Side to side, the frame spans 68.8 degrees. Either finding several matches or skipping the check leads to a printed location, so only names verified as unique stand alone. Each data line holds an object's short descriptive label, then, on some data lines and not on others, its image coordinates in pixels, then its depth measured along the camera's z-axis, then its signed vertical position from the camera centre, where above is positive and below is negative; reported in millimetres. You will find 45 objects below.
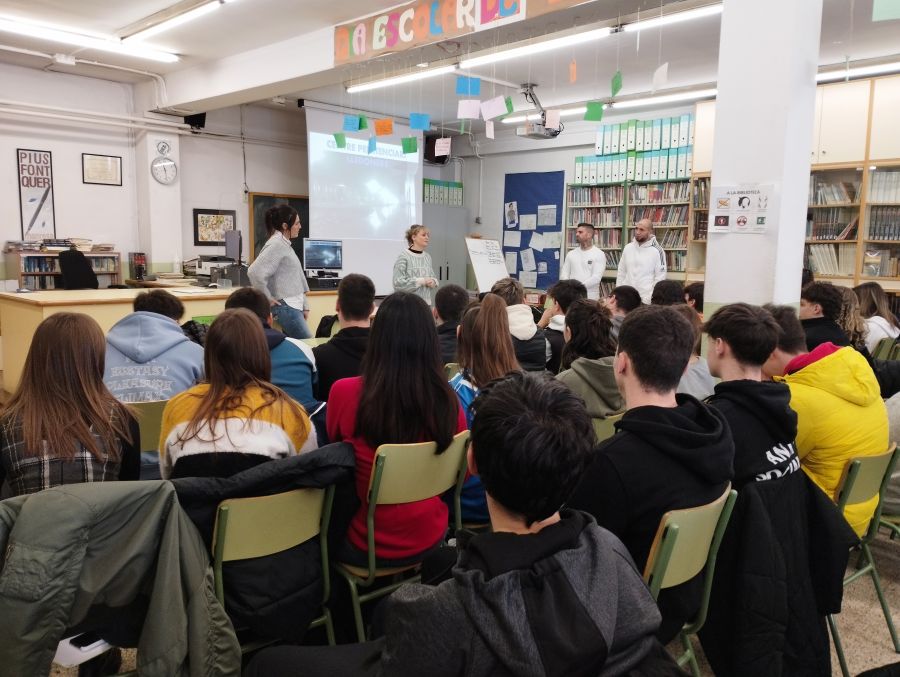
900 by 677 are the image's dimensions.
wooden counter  4934 -478
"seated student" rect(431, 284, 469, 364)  3510 -321
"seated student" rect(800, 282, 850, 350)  3195 -279
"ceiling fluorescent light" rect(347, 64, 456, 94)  6664 +1844
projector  7674 +1453
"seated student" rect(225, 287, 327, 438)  2631 -469
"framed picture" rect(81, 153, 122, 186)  7910 +946
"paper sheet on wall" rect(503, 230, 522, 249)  10102 +227
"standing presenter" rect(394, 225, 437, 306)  5922 -133
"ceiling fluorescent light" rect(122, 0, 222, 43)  5320 +1964
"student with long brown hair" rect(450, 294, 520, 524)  2502 -367
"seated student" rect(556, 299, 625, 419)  2475 -414
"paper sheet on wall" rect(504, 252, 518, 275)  10110 -119
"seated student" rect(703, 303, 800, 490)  1779 -415
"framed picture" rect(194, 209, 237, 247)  8766 +320
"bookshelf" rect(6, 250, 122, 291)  7215 -224
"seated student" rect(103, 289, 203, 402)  2611 -448
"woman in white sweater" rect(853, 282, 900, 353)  4113 -297
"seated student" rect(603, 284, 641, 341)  3848 -257
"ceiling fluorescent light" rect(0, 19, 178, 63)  5941 +1984
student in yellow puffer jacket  2123 -502
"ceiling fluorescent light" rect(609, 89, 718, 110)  7324 +1835
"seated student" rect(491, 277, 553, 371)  3387 -440
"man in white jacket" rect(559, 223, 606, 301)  7398 -106
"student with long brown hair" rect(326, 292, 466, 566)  1927 -458
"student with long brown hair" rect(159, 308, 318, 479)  1767 -463
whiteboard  8445 -112
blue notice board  9539 +420
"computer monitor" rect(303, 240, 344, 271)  8281 -44
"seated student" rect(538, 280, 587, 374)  3838 -327
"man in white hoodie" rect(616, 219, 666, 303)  6836 -86
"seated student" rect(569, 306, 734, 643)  1471 -479
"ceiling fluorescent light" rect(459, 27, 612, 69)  5160 +1740
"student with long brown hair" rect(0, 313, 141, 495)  1716 -461
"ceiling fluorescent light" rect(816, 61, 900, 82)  6289 +1820
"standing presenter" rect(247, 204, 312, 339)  4902 -180
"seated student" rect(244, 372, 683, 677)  821 -429
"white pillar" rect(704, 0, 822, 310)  3314 +661
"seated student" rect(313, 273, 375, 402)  2783 -439
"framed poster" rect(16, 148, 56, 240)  7457 +607
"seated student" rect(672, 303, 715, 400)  2791 -528
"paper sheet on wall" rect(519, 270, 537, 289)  9828 -375
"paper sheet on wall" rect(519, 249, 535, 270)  9841 -74
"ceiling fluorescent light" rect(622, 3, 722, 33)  4705 +1754
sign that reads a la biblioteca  3396 +257
